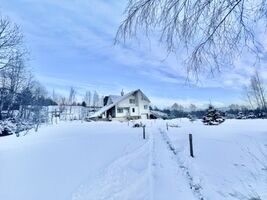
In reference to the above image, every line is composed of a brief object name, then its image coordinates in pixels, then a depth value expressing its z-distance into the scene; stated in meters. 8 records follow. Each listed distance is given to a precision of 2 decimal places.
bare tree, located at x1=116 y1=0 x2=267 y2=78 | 1.81
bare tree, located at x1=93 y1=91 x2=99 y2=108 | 59.86
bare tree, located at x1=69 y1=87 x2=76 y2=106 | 52.00
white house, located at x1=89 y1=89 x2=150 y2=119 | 30.90
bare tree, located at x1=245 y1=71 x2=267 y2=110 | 26.36
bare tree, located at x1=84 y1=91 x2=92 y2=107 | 60.08
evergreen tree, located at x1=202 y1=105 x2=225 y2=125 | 18.19
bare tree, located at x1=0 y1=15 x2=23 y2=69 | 10.84
